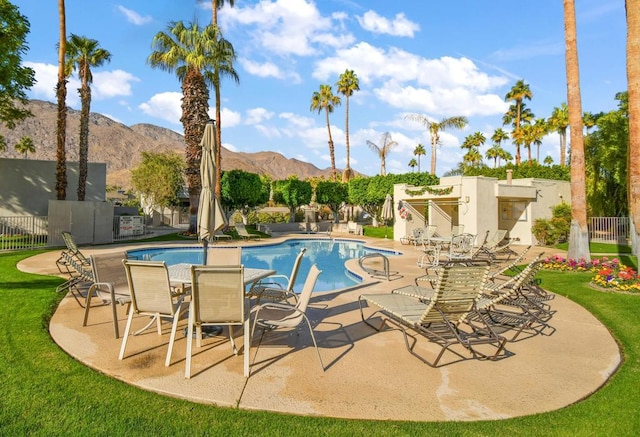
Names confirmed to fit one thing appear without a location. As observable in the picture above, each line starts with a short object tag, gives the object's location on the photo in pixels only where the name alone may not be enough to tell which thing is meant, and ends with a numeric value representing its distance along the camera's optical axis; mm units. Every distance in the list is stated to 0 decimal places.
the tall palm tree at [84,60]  20952
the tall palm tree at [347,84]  44125
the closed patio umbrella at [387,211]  21062
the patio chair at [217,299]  3277
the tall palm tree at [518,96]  38884
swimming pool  10859
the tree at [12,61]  15320
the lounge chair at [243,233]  21188
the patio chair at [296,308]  3682
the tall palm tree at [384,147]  45250
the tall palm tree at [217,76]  22080
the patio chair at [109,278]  4613
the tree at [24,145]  51406
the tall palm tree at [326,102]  46969
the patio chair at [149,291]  3611
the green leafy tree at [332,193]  33219
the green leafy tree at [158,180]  36000
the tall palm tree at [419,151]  60000
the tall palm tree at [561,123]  38219
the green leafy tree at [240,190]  24766
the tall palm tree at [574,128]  9711
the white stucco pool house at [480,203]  17328
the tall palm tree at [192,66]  19828
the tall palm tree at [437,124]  34016
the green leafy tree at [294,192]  31125
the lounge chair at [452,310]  3787
